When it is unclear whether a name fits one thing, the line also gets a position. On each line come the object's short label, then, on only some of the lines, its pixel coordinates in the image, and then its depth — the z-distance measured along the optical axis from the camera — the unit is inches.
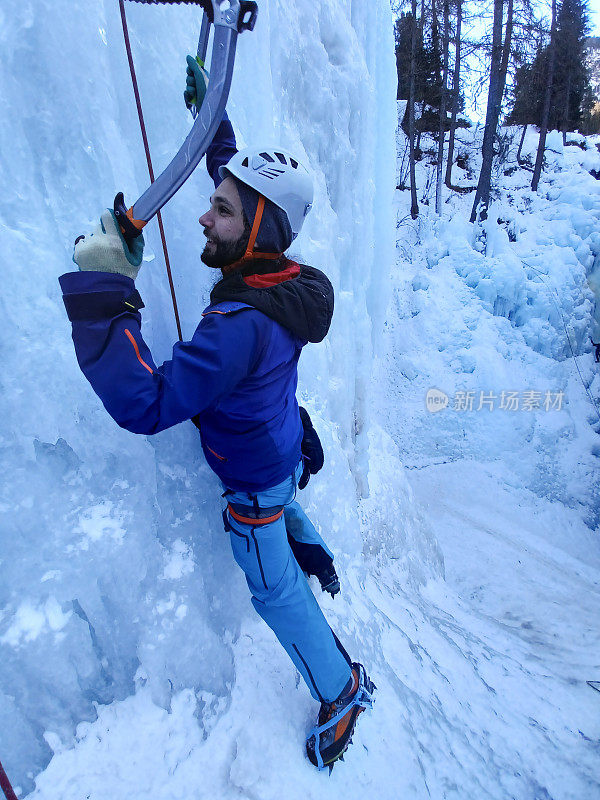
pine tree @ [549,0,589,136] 433.1
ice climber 40.5
